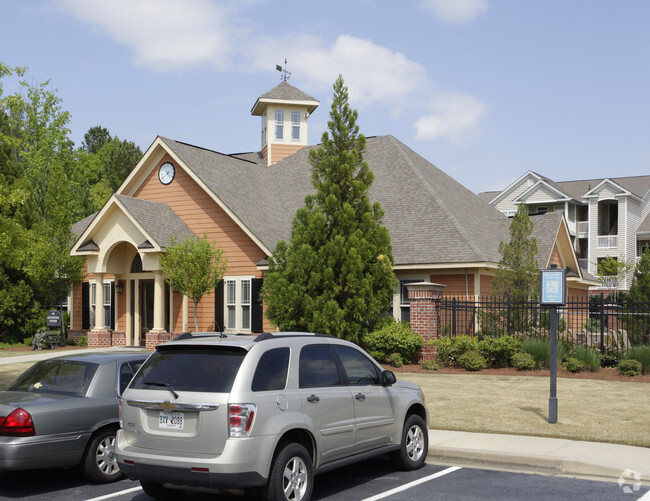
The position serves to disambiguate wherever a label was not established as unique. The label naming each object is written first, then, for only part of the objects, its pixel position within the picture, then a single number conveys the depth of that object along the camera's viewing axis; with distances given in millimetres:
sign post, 11102
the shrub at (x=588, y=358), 17172
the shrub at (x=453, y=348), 18453
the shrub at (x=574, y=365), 16969
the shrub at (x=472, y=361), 17719
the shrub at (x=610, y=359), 17781
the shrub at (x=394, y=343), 18750
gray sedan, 7508
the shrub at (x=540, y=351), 17641
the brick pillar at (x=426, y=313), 19031
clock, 26125
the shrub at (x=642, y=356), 16844
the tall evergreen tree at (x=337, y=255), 18859
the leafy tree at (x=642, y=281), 30761
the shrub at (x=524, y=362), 17453
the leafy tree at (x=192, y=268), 22219
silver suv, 6281
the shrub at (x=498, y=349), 18047
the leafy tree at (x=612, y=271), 44469
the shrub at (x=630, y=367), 16578
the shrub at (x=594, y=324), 26484
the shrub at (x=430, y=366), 18031
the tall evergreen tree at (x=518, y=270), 21328
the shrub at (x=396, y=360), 18453
